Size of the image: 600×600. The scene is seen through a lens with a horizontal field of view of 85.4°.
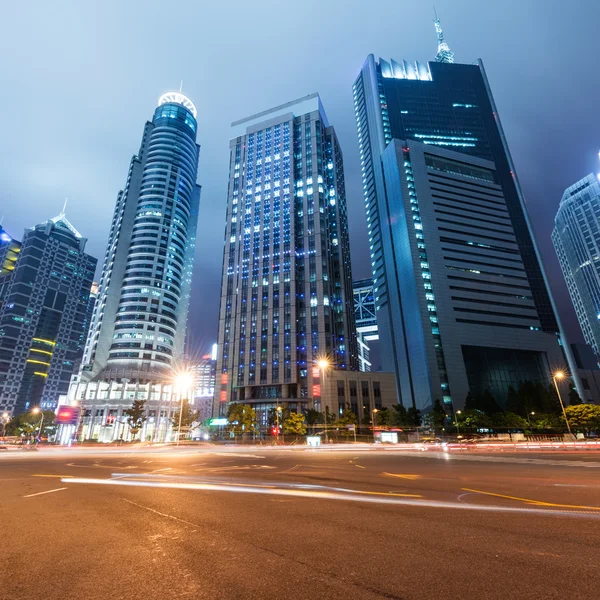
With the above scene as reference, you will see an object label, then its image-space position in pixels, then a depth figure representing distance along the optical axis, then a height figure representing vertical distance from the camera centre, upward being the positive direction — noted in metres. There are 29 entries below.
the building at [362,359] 185.73 +34.80
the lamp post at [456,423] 78.29 -0.92
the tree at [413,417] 81.69 +0.65
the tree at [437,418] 83.38 +0.36
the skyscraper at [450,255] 106.56 +58.40
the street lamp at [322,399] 90.20 +5.98
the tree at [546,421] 66.79 -0.74
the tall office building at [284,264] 106.50 +55.24
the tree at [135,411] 76.28 +3.18
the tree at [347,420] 76.51 +0.21
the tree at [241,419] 74.12 +0.81
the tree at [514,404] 82.25 +3.52
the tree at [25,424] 104.81 +0.85
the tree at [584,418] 59.53 -0.21
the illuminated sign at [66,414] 43.56 +1.61
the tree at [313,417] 84.06 +1.12
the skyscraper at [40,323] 161.75 +53.34
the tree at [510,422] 71.00 -0.82
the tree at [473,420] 75.69 -0.26
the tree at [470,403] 90.19 +4.11
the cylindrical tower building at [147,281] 112.06 +54.45
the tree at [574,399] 84.14 +4.39
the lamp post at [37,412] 105.18 +4.58
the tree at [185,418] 95.29 +1.68
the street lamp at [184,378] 51.80 +6.96
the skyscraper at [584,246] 166.38 +85.79
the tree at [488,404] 86.44 +3.61
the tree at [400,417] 81.81 +0.71
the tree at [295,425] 69.50 -0.60
